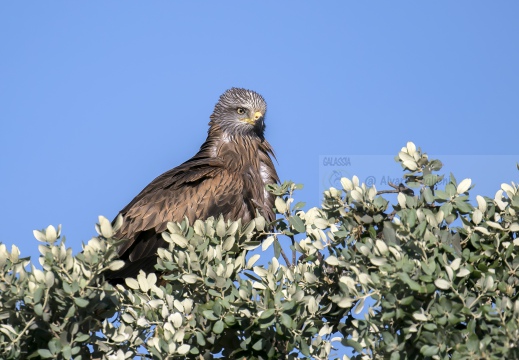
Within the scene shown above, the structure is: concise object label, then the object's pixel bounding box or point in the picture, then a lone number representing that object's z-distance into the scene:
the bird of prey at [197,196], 19.75
